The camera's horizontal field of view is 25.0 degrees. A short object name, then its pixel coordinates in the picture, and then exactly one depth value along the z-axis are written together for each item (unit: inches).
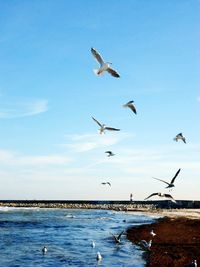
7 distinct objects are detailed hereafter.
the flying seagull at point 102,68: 538.6
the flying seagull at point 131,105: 718.5
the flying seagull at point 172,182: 666.8
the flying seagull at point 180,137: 832.6
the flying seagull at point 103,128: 769.0
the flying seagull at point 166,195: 673.8
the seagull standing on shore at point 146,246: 912.6
